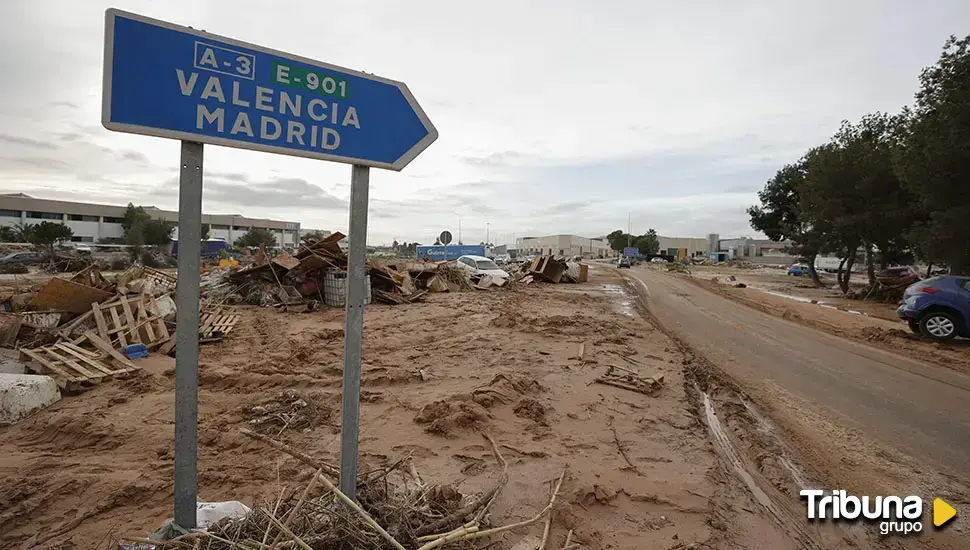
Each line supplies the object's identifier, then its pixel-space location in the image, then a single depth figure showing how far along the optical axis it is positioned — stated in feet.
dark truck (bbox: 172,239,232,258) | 145.61
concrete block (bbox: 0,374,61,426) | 16.16
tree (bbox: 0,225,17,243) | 154.81
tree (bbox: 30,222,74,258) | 123.85
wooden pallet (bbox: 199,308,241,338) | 31.79
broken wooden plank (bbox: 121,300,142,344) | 26.73
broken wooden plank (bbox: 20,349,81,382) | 20.38
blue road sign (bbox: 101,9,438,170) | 5.90
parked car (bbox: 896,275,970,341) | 33.19
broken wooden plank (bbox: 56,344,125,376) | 21.71
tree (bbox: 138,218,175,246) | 163.73
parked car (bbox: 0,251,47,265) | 89.61
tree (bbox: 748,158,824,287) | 99.71
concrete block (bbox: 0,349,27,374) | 21.04
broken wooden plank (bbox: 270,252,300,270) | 47.46
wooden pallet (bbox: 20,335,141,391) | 20.25
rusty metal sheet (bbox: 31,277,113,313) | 28.09
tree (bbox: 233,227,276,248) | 194.59
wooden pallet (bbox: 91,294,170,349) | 26.50
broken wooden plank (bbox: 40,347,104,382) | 20.80
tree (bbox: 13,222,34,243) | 132.98
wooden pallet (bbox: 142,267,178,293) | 39.43
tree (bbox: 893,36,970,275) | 42.14
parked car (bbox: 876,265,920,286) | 68.33
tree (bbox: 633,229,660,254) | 317.22
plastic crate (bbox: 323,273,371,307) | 46.32
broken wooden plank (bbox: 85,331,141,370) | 23.35
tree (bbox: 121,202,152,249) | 157.18
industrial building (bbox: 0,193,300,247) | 196.13
